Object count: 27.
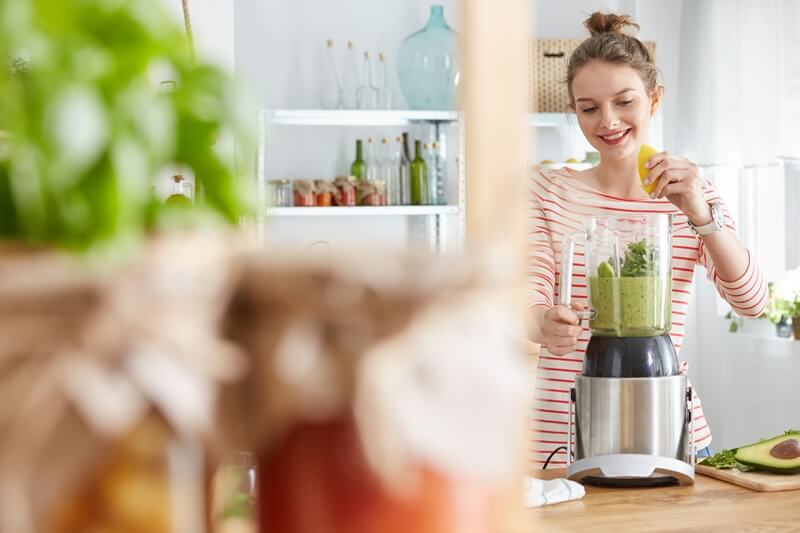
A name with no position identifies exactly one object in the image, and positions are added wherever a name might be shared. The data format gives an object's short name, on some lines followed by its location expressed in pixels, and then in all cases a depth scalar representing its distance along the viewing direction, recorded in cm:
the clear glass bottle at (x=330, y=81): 445
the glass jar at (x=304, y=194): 425
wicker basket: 441
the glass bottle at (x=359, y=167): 439
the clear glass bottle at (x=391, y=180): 435
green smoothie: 173
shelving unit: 417
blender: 161
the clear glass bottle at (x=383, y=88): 444
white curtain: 393
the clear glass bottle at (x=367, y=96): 444
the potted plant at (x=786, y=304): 387
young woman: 211
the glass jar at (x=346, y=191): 427
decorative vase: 427
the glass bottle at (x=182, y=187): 267
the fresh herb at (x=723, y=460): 168
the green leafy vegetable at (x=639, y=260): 179
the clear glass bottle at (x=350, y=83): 449
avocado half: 161
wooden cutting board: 154
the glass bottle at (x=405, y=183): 435
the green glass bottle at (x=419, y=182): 433
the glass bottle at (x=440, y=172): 434
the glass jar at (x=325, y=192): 426
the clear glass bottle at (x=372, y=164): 439
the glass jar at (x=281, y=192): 422
